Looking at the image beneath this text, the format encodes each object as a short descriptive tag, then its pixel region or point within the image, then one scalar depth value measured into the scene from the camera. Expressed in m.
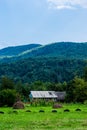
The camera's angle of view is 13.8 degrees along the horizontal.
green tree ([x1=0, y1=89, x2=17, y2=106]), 79.94
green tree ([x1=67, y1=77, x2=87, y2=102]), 93.94
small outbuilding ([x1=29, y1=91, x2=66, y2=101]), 133.64
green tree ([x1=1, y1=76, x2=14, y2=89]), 116.05
